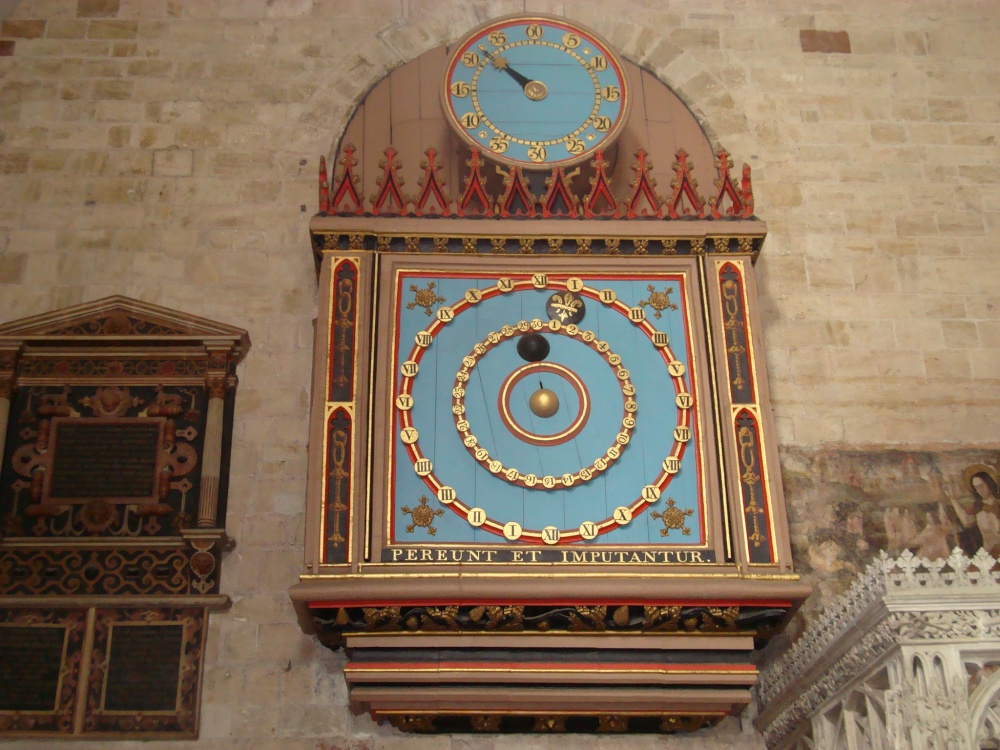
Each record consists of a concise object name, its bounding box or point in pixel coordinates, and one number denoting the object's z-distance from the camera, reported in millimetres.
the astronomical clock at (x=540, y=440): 6332
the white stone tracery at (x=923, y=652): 4887
